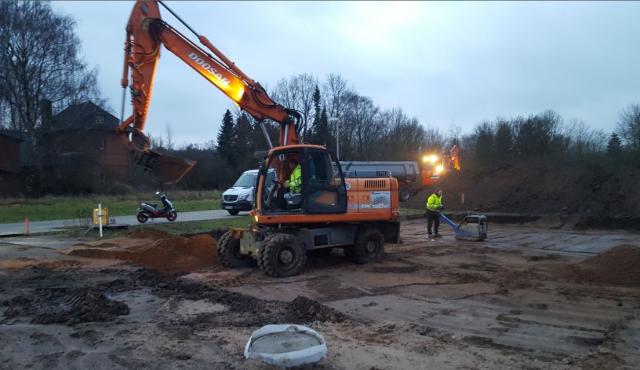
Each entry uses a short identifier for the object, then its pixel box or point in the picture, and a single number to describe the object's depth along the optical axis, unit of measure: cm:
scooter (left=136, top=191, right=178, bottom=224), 2058
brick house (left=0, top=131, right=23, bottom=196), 4000
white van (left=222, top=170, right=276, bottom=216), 2341
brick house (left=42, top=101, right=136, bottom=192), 4119
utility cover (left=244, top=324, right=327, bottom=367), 479
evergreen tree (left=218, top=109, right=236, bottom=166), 5744
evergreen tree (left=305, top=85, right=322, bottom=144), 3802
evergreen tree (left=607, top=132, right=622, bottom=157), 2644
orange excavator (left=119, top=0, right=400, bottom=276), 1035
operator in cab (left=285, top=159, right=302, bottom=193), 1048
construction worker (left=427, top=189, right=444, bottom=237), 1742
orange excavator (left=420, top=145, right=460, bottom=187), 3111
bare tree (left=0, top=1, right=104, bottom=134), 3809
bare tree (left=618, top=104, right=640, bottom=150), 2969
